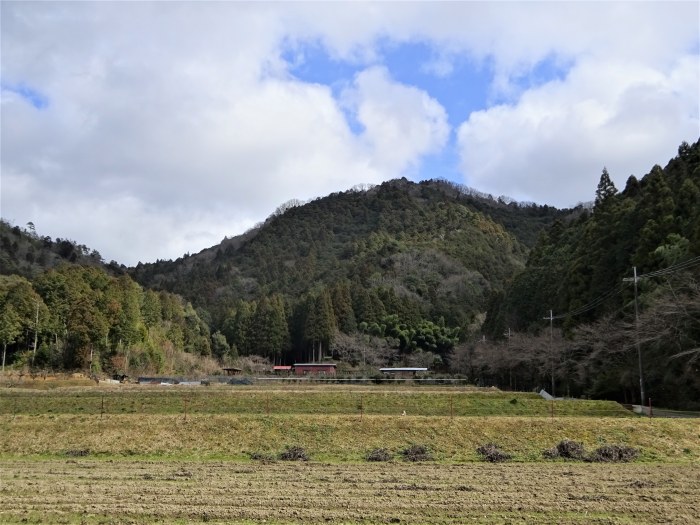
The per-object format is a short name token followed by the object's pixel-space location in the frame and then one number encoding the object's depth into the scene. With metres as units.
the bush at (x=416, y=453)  19.80
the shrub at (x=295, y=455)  19.73
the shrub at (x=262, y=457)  19.42
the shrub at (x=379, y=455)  19.70
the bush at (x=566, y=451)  19.98
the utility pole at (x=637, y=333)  32.97
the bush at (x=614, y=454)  19.61
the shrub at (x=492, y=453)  19.57
